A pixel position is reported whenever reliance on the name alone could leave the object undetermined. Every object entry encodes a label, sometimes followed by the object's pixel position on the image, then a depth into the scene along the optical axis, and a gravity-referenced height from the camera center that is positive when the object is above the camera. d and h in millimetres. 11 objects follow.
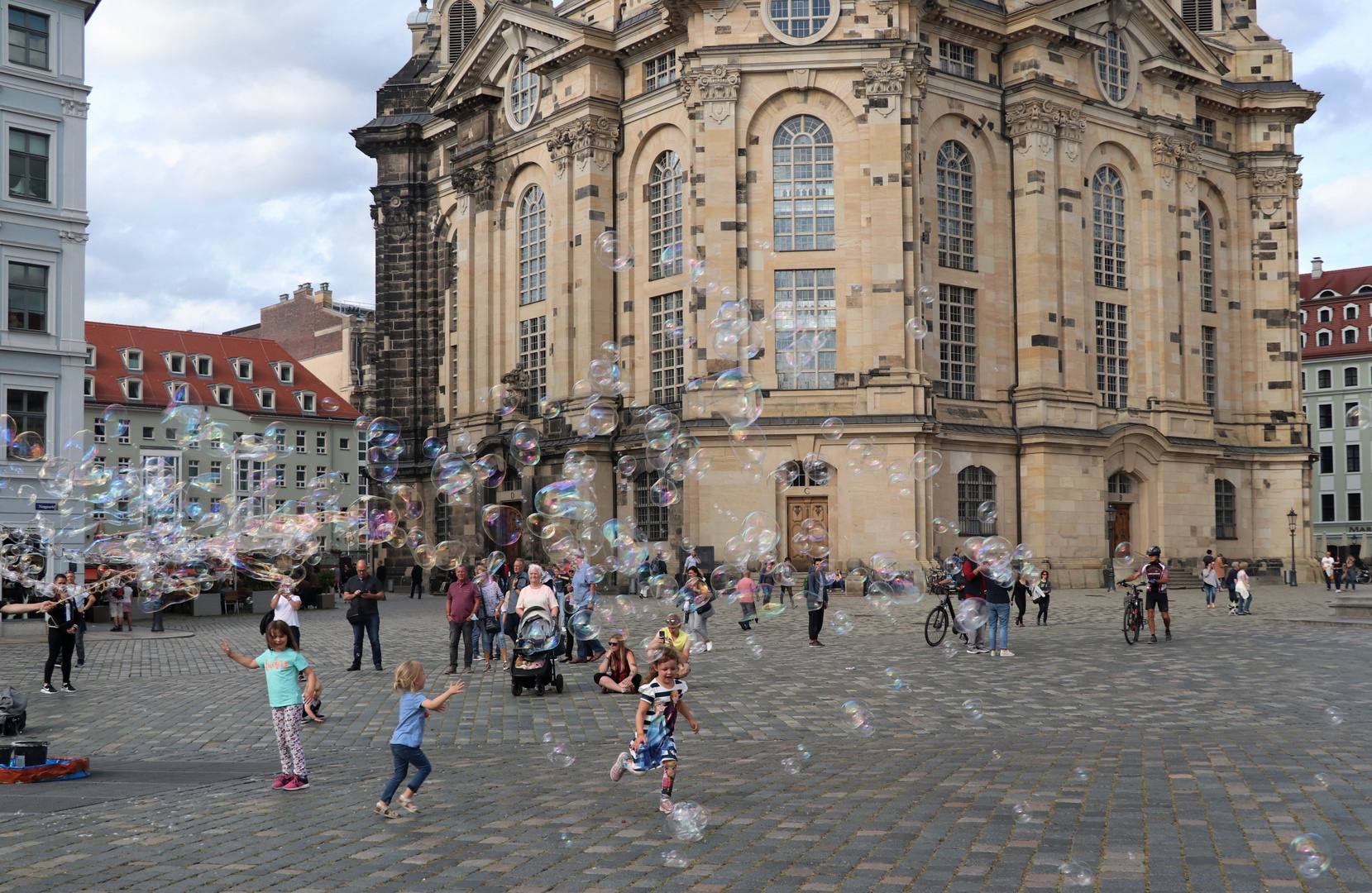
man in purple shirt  20406 -1800
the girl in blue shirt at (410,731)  9609 -1779
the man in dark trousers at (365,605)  20375 -1690
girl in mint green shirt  10664 -1672
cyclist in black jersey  24656 -1788
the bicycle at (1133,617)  24188 -2335
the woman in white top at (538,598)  18250 -1421
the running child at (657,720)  9766 -1731
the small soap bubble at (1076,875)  7227 -2202
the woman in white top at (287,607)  17906 -1527
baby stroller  15961 -2043
